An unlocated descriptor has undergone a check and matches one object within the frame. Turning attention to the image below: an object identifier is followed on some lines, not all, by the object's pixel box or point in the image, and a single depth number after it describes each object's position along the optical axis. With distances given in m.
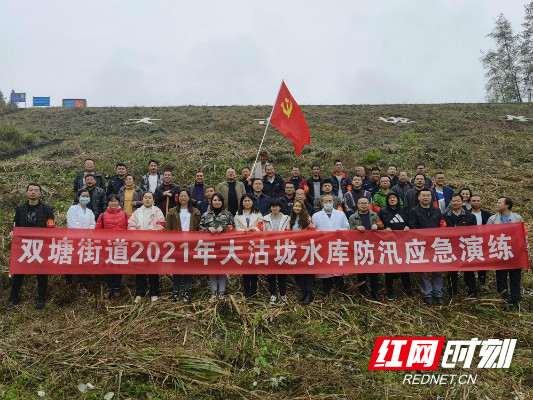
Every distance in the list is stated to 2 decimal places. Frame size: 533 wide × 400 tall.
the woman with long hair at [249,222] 5.20
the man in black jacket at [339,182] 6.76
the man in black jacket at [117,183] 6.61
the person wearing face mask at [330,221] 5.34
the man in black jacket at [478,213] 5.45
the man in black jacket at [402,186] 6.55
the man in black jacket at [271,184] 6.68
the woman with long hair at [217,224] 5.18
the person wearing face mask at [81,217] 5.46
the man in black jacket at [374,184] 6.74
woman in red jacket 5.34
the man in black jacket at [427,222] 5.21
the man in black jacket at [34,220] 5.13
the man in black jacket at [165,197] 6.11
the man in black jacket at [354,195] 6.09
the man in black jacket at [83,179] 6.51
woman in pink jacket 5.14
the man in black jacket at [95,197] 6.04
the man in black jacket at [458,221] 5.30
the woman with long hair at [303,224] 5.15
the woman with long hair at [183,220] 5.20
